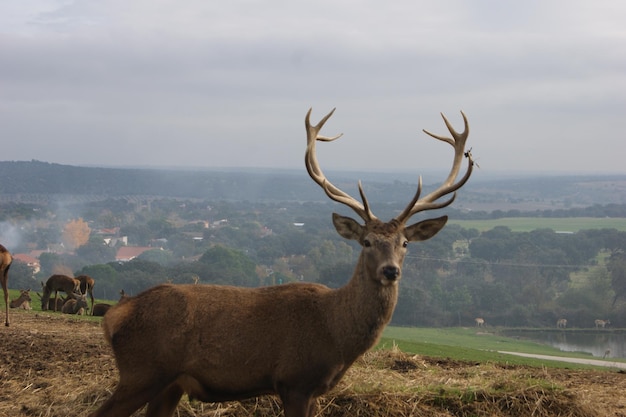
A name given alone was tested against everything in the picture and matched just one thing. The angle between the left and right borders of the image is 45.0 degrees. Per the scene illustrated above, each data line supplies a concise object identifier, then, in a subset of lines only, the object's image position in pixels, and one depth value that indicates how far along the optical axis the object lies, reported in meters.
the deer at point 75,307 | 22.48
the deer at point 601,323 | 50.91
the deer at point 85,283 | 25.58
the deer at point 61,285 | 24.36
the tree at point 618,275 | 61.94
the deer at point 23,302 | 22.96
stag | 6.99
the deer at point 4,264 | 16.83
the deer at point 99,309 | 22.28
